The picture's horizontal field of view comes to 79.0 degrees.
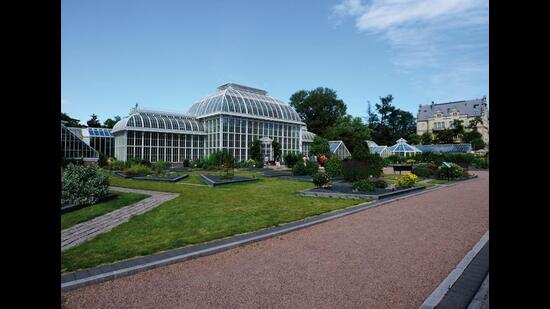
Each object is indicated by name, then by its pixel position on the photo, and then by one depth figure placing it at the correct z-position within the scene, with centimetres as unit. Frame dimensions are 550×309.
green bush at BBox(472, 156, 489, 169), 4304
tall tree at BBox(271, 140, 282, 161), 4422
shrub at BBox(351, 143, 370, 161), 2364
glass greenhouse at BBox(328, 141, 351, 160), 5391
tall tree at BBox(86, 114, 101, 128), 6719
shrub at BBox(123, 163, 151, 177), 2488
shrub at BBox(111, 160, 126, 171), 3090
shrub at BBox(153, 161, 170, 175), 2533
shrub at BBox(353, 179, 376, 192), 1644
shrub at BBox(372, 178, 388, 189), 1849
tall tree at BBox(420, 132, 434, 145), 7438
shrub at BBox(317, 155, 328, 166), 3339
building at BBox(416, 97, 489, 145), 8300
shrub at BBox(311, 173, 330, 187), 1788
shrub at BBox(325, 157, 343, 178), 2484
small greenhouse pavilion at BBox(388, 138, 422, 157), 5982
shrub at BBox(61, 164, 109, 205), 1230
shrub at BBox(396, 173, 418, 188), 1933
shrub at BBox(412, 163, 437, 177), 2936
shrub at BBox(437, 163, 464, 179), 2669
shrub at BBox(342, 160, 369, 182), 2114
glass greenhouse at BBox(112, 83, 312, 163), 3901
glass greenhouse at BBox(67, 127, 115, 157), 4259
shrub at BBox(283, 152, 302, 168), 3662
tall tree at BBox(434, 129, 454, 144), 7062
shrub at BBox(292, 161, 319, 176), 2719
